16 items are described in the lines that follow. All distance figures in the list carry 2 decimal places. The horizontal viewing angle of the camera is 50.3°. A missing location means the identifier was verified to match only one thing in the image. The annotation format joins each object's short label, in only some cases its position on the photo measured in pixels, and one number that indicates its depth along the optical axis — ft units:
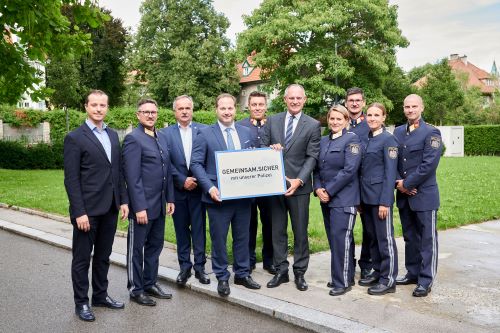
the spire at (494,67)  306.76
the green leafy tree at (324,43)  128.47
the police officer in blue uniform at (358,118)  20.94
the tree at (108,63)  160.25
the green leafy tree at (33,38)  37.88
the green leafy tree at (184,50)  164.14
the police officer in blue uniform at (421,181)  19.26
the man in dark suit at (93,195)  17.33
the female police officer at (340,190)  19.31
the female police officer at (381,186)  19.42
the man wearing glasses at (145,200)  18.71
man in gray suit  20.07
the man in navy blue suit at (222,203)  19.90
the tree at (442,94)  142.41
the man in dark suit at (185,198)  21.12
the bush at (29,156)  83.76
